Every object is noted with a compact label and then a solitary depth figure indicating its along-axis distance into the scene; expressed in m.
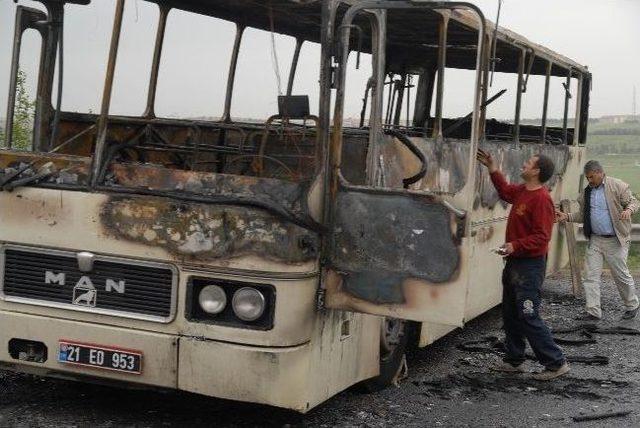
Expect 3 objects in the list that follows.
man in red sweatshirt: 7.16
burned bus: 5.19
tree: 6.07
